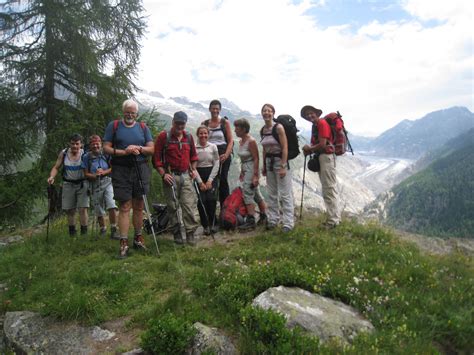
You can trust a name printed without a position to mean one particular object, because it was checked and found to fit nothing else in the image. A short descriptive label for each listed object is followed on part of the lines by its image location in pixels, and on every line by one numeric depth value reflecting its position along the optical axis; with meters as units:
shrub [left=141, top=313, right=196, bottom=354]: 3.74
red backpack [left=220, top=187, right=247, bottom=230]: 8.69
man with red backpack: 7.75
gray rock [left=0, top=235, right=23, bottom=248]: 8.87
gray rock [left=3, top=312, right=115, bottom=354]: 4.21
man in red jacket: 7.19
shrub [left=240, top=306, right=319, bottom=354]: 3.56
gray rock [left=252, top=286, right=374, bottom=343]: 4.00
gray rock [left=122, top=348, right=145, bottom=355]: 3.88
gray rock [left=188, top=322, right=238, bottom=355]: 3.74
